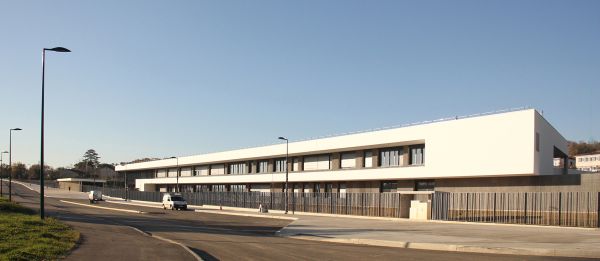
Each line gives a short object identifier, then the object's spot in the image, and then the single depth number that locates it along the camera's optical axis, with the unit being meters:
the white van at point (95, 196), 89.19
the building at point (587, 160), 115.75
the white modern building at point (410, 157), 42.06
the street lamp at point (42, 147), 27.94
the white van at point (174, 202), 68.62
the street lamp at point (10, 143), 61.38
